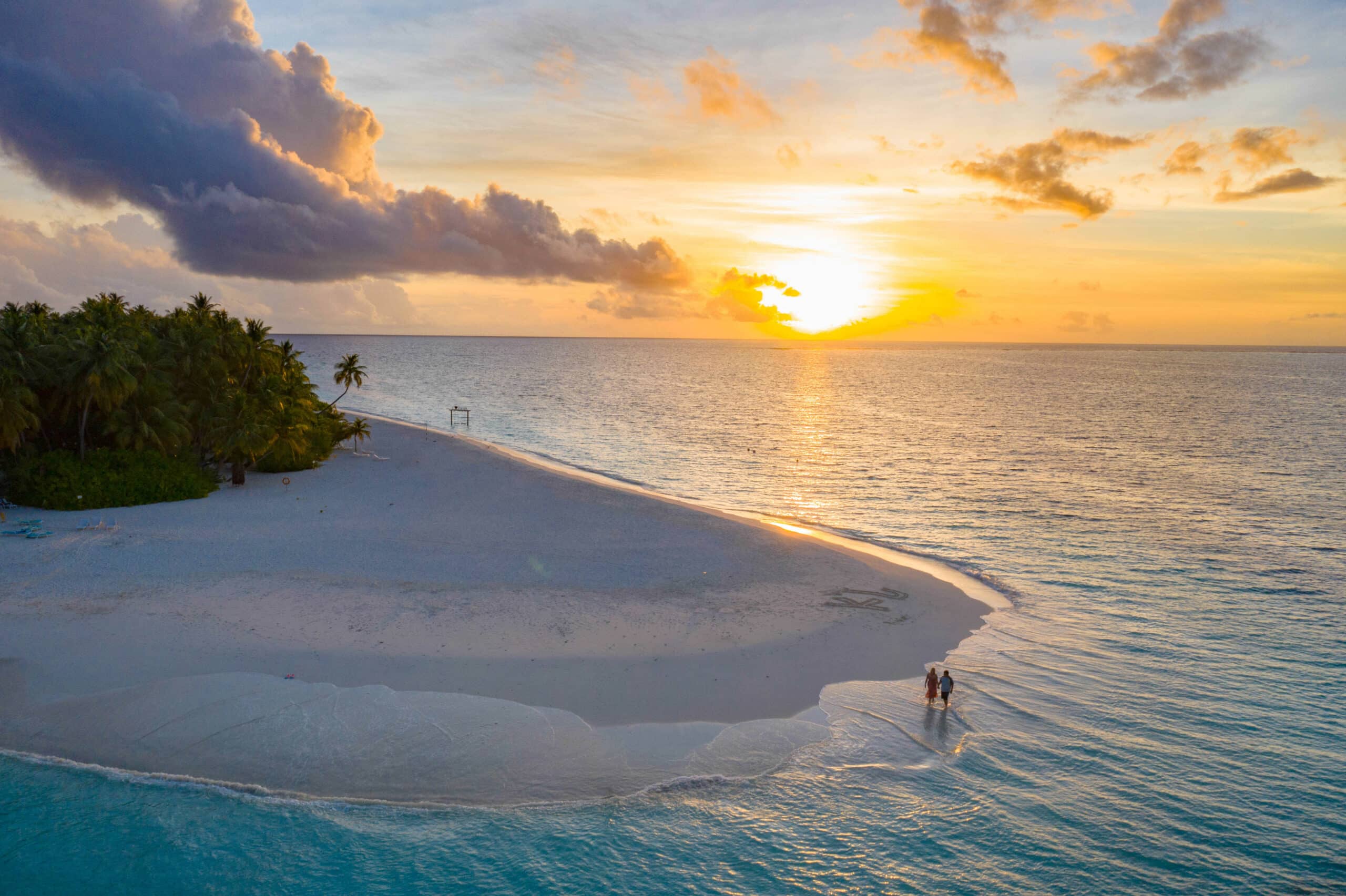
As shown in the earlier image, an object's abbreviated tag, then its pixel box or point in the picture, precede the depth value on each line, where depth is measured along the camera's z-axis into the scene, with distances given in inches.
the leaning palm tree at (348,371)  2906.0
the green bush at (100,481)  1592.0
